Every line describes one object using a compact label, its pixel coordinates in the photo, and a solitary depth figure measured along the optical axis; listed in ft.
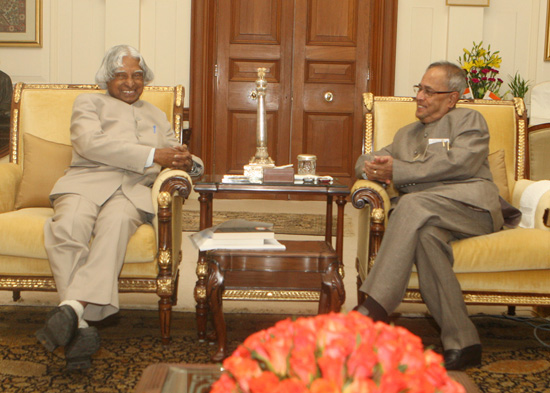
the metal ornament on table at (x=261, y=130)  9.98
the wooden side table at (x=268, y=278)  7.39
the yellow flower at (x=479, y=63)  17.69
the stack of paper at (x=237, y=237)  7.51
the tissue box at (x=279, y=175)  9.03
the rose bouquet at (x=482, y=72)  17.48
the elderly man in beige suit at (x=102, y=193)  7.33
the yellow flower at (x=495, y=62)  17.80
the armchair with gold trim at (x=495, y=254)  7.88
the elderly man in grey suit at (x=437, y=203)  7.64
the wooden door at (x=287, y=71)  19.36
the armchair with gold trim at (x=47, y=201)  8.04
